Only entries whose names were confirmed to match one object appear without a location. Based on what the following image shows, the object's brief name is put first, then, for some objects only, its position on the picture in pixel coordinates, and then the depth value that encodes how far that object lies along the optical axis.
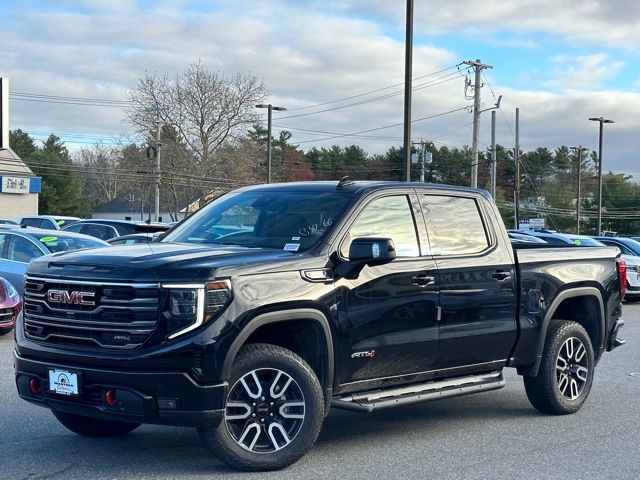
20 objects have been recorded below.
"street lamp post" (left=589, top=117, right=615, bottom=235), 53.70
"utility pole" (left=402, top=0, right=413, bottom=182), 24.45
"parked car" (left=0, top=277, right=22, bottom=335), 11.97
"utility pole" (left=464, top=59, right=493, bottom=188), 44.50
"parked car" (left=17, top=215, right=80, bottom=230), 26.30
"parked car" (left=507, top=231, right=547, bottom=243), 19.27
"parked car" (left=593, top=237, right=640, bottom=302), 21.22
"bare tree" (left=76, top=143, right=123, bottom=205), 99.19
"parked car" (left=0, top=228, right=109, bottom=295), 13.74
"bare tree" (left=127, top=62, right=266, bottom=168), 59.41
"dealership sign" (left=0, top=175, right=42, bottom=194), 56.78
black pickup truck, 5.32
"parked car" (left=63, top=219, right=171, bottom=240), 24.11
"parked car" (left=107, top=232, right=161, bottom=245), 17.71
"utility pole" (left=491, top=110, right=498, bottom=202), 52.13
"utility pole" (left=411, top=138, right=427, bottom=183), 57.01
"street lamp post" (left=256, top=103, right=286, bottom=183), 47.81
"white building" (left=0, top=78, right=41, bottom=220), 57.16
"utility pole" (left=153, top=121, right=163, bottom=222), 53.61
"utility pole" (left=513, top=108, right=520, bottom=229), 55.79
